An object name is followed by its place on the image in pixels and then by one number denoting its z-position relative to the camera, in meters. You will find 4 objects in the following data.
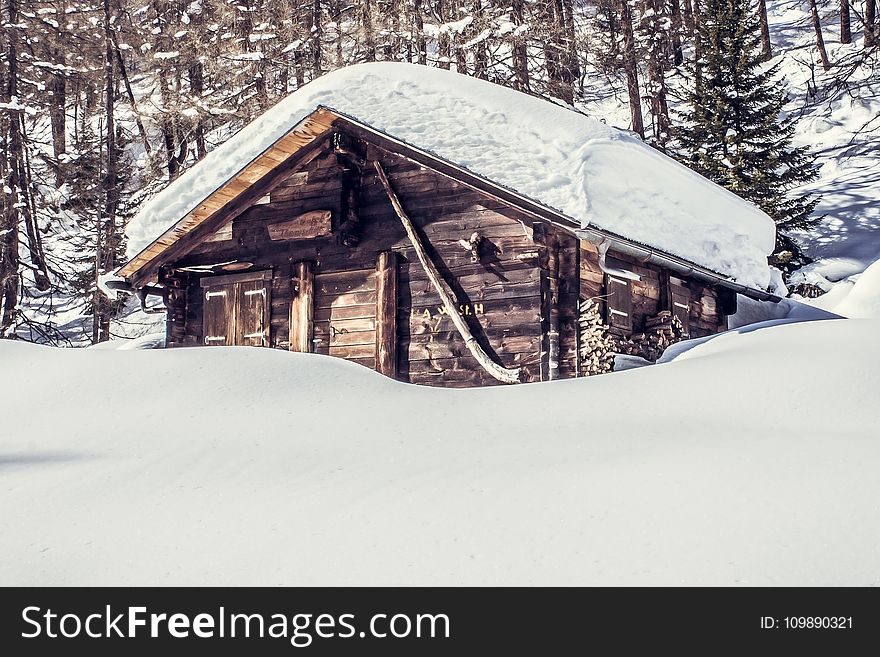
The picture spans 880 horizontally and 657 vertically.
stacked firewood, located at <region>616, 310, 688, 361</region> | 12.79
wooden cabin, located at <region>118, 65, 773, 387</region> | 11.75
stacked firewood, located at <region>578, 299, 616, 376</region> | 11.65
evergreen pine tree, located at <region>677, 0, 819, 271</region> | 22.36
